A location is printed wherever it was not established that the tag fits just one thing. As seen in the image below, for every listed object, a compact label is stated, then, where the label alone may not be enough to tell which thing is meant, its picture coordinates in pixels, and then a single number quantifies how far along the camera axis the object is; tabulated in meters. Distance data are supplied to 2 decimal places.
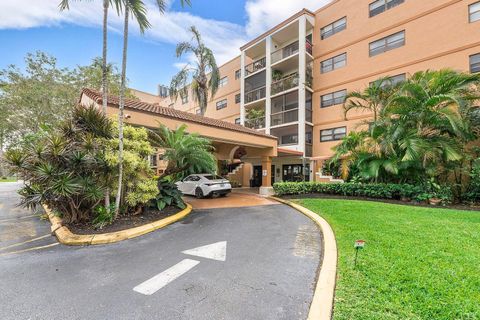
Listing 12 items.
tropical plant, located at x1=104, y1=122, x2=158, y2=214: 6.83
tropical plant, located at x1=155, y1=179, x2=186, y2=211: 8.83
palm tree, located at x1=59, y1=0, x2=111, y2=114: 6.86
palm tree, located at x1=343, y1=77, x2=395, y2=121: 11.67
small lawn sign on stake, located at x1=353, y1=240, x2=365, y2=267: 3.35
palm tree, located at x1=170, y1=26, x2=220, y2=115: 18.34
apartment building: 13.69
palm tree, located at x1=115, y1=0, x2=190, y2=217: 6.60
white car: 13.66
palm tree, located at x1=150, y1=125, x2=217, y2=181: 8.48
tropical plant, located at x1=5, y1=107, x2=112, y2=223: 5.96
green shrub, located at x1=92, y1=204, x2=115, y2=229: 6.42
